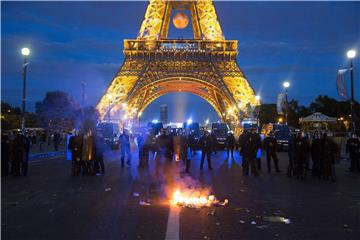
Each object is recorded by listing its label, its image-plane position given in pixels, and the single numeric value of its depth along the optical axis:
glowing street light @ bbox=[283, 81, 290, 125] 36.86
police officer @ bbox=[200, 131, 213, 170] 17.69
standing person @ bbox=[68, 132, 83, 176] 15.83
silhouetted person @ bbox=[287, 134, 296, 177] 14.93
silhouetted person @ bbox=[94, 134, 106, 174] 16.19
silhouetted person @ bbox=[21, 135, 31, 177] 15.93
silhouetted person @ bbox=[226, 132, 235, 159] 25.80
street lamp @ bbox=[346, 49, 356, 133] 23.06
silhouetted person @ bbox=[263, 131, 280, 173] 17.06
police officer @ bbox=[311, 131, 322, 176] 14.87
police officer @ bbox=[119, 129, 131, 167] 18.68
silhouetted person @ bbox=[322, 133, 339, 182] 14.07
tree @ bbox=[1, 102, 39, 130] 58.53
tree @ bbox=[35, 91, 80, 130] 69.69
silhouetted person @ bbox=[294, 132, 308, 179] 14.64
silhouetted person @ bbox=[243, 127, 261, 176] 16.03
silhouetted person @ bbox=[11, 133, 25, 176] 15.52
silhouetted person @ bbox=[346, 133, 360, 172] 16.94
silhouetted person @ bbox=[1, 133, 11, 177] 15.85
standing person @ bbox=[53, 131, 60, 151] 33.32
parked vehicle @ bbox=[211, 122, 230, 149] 37.42
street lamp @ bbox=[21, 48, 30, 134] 25.62
